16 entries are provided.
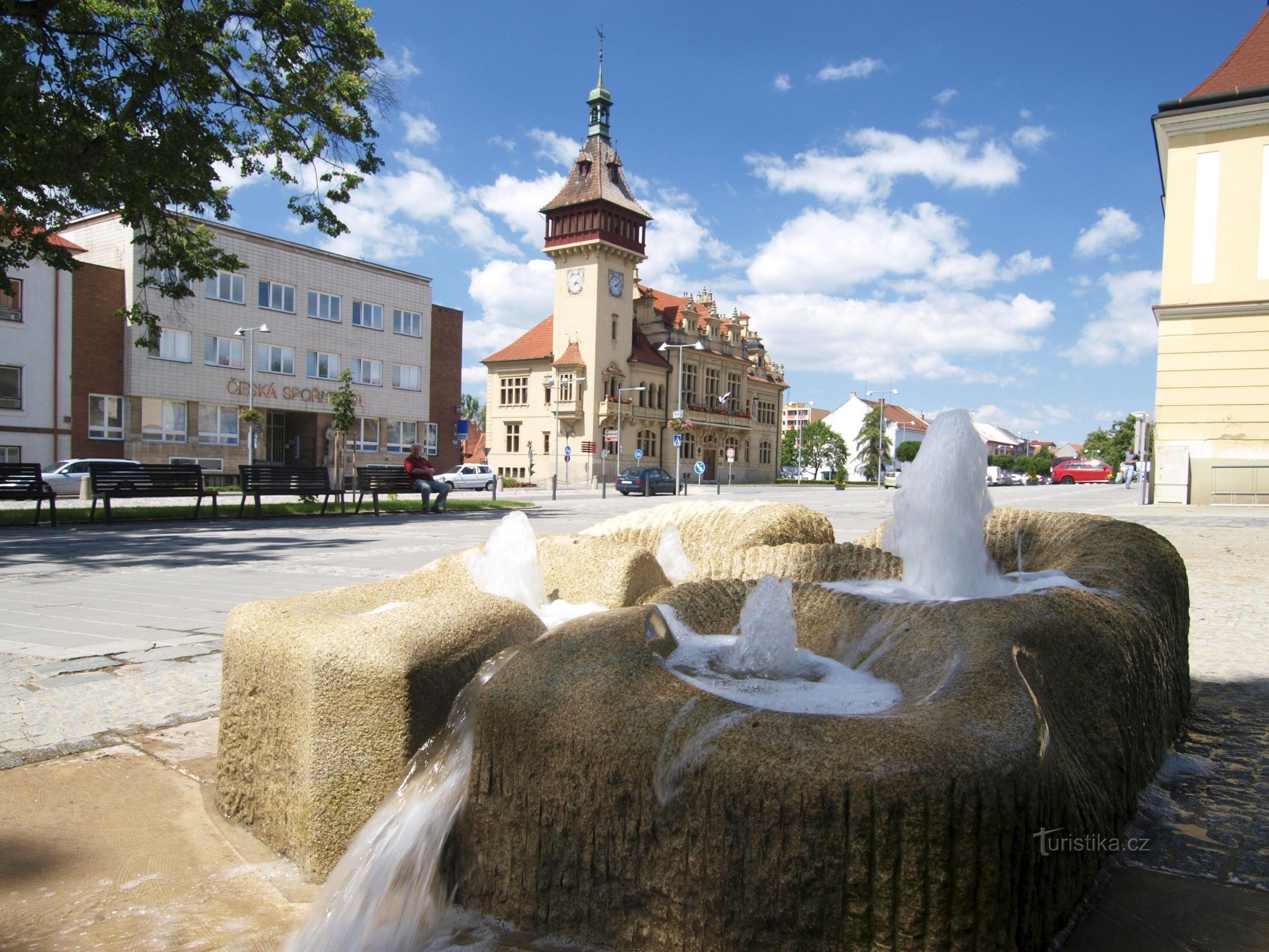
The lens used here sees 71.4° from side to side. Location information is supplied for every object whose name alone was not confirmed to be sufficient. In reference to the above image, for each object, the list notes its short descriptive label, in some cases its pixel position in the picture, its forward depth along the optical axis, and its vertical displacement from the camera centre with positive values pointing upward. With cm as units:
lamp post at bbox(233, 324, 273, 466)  3809 +286
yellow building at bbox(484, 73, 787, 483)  5947 +705
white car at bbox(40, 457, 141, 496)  2650 -91
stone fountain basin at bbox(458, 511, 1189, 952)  168 -69
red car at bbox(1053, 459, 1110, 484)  6488 +3
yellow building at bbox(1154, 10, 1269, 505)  2034 +425
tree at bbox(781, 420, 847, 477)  10194 +205
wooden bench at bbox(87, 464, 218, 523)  1446 -60
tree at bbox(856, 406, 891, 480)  10531 +275
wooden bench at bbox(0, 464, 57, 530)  1378 -61
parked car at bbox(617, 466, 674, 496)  3812 -84
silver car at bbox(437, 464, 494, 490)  4344 -101
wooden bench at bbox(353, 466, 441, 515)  1828 -56
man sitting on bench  1897 -49
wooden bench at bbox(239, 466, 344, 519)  1652 -57
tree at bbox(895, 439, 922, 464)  10800 +226
